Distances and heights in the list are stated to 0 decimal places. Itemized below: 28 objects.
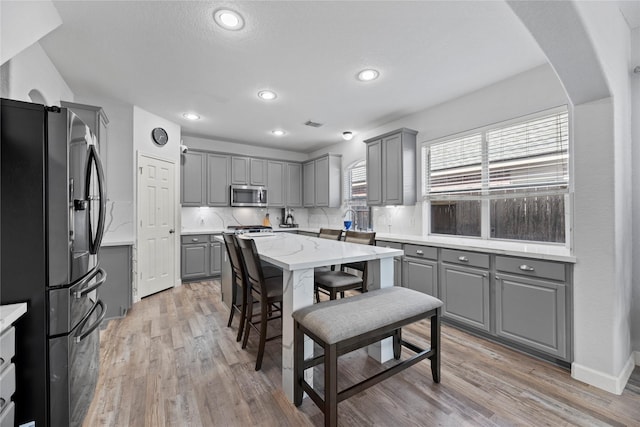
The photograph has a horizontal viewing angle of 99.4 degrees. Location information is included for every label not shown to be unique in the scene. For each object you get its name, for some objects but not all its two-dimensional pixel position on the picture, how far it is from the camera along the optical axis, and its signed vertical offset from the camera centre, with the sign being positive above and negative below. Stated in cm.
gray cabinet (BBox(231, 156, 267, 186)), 531 +87
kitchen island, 177 -40
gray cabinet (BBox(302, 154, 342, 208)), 528 +65
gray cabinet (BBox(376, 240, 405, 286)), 338 -69
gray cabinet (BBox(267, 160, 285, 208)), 573 +64
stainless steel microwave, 523 +36
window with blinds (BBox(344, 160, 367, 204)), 495 +57
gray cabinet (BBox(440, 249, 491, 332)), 257 -75
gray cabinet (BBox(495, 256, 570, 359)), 212 -76
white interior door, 384 -16
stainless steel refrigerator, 119 -16
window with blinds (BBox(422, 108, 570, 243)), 259 +37
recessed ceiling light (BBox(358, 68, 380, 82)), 272 +143
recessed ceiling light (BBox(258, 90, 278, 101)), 321 +144
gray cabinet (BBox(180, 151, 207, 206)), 481 +65
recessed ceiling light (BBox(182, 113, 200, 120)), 395 +146
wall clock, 399 +117
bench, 144 -66
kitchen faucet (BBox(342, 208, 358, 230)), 510 -8
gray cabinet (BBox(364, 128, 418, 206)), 374 +66
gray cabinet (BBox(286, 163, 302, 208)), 596 +64
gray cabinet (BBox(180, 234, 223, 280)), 460 -74
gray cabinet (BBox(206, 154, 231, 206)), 505 +67
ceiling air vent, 426 +144
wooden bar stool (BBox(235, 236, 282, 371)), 205 -61
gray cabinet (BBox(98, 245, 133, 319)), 311 -76
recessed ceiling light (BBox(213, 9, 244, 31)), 192 +143
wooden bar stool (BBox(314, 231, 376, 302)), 236 -60
